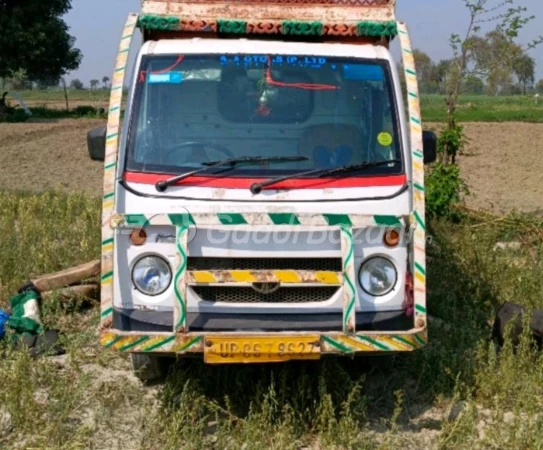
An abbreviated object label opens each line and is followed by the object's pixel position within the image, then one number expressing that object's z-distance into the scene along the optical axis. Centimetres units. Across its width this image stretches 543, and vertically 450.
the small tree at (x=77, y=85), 10175
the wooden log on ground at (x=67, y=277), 737
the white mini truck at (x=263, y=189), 501
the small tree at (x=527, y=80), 8029
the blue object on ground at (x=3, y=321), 656
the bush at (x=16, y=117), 3415
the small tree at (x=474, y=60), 1174
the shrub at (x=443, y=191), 1156
